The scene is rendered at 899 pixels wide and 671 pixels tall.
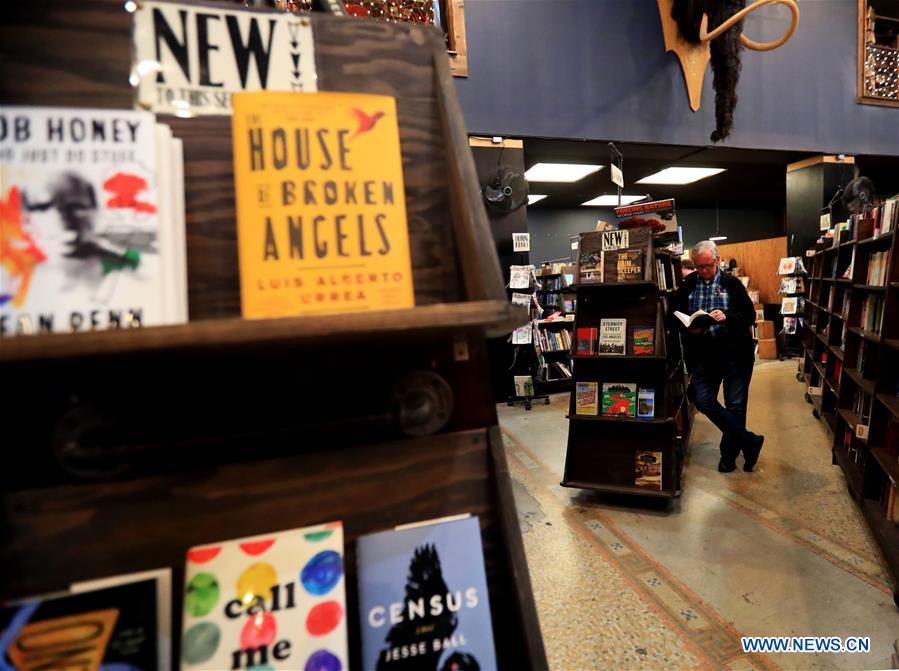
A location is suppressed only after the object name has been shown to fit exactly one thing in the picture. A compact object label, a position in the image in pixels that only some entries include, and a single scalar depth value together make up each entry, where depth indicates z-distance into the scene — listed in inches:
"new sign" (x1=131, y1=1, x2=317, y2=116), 24.6
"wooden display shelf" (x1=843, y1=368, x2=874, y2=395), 103.8
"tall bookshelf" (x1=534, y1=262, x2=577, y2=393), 240.2
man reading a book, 123.8
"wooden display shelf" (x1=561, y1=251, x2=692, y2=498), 110.3
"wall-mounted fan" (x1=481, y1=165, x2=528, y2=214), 184.5
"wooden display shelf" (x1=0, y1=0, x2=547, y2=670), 22.3
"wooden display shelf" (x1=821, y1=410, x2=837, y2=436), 154.2
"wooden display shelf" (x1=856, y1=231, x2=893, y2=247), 112.3
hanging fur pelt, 176.4
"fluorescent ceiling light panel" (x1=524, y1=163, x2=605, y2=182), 266.6
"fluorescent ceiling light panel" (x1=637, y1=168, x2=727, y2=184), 299.1
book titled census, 23.3
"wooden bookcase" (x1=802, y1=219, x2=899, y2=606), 93.3
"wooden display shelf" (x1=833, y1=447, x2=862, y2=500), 109.5
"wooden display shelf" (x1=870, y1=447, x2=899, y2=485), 86.3
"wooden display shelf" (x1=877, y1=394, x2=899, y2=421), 87.3
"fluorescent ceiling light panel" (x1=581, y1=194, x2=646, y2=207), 381.4
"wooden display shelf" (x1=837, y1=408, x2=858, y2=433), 119.0
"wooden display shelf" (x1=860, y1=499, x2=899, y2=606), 81.9
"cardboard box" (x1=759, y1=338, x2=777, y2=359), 313.6
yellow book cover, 22.3
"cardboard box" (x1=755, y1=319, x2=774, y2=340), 315.6
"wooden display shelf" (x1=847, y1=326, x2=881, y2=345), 98.7
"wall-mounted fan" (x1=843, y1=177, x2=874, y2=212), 212.2
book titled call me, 21.2
